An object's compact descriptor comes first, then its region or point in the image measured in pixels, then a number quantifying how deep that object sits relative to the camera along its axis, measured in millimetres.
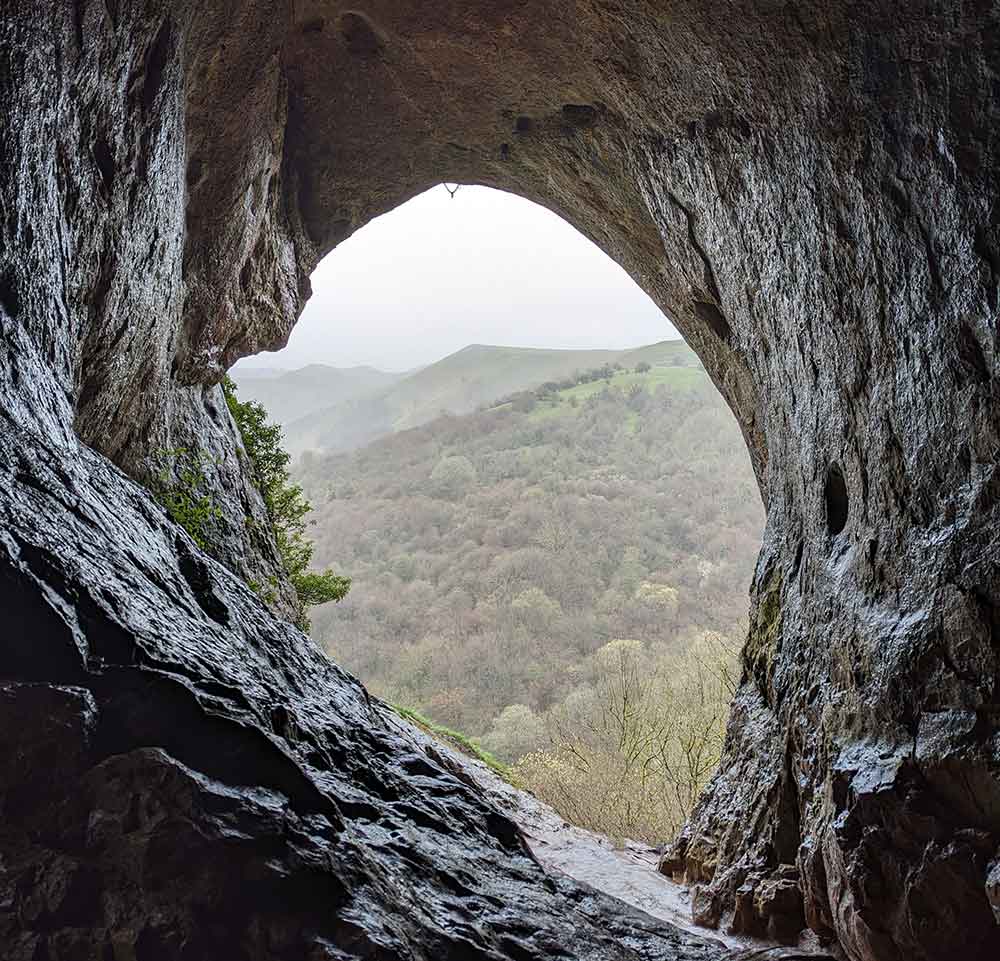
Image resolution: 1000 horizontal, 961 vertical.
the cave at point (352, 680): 3059
